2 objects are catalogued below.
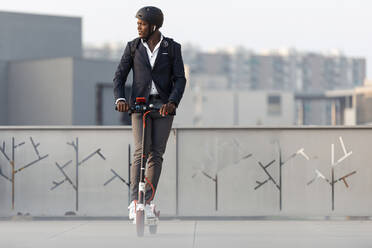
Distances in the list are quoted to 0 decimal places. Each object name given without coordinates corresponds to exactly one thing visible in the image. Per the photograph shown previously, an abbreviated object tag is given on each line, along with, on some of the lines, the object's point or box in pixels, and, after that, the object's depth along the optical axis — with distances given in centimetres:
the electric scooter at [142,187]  1075
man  1108
